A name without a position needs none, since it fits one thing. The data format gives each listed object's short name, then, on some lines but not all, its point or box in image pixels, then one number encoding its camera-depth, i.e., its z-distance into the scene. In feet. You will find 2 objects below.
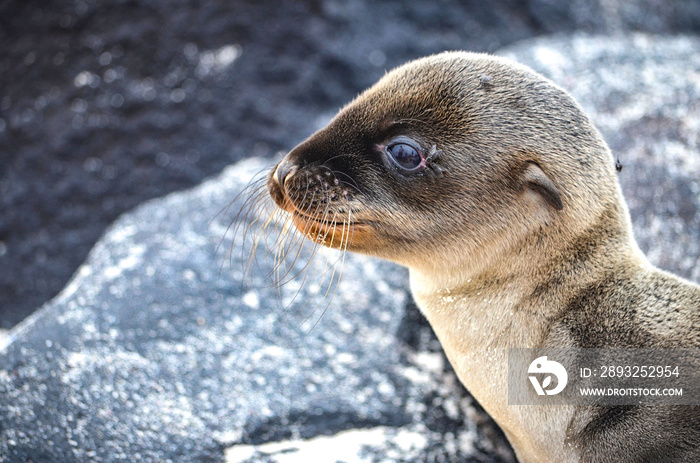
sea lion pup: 8.18
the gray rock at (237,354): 9.60
